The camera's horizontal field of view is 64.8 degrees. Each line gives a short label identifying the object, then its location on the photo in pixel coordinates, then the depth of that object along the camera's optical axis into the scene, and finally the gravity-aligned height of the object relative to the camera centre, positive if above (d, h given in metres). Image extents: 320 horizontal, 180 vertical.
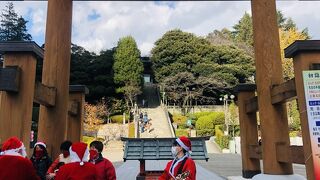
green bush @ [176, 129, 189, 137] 23.48 -0.61
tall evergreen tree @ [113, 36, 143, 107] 28.02 +6.49
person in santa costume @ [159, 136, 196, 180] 2.94 -0.46
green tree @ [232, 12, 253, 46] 38.61 +15.10
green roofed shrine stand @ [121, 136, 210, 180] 5.31 -0.49
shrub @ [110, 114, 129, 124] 27.01 +0.79
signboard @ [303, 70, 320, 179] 3.39 +0.21
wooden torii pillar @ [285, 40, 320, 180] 3.51 +0.77
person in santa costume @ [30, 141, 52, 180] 3.33 -0.42
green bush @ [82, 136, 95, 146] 21.55 -0.96
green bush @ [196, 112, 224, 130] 24.46 +0.39
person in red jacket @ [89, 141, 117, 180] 3.19 -0.48
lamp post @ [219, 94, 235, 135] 22.08 +0.56
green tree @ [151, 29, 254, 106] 28.47 +6.68
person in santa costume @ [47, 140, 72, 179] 3.28 -0.42
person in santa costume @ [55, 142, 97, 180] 2.41 -0.39
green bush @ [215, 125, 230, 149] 19.97 -1.21
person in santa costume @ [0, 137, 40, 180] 2.39 -0.34
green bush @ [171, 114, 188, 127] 27.29 +0.70
